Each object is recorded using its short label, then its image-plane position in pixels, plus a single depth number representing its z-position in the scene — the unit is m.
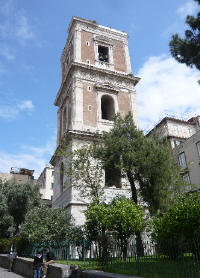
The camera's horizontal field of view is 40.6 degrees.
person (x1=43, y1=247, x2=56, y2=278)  10.45
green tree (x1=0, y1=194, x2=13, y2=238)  23.95
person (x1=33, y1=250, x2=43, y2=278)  10.33
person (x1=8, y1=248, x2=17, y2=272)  15.11
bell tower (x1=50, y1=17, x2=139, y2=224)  21.83
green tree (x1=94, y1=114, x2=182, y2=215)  15.66
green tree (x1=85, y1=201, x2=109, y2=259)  12.26
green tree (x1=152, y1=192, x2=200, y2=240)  10.35
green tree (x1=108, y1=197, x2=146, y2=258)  12.37
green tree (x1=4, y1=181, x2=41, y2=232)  24.91
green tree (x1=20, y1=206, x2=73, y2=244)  15.16
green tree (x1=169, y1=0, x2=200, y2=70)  8.66
